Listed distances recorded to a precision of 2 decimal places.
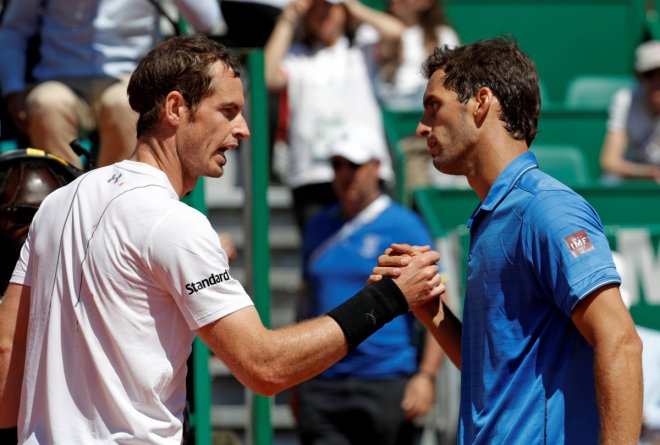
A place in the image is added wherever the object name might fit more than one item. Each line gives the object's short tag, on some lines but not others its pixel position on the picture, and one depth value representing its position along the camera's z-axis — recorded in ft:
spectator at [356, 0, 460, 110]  56.75
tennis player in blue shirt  20.13
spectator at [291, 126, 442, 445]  41.52
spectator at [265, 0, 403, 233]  48.78
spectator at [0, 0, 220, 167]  33.37
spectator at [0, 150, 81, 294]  26.02
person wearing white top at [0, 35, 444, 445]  20.40
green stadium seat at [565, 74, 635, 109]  66.33
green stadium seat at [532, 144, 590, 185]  54.95
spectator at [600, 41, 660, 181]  56.49
